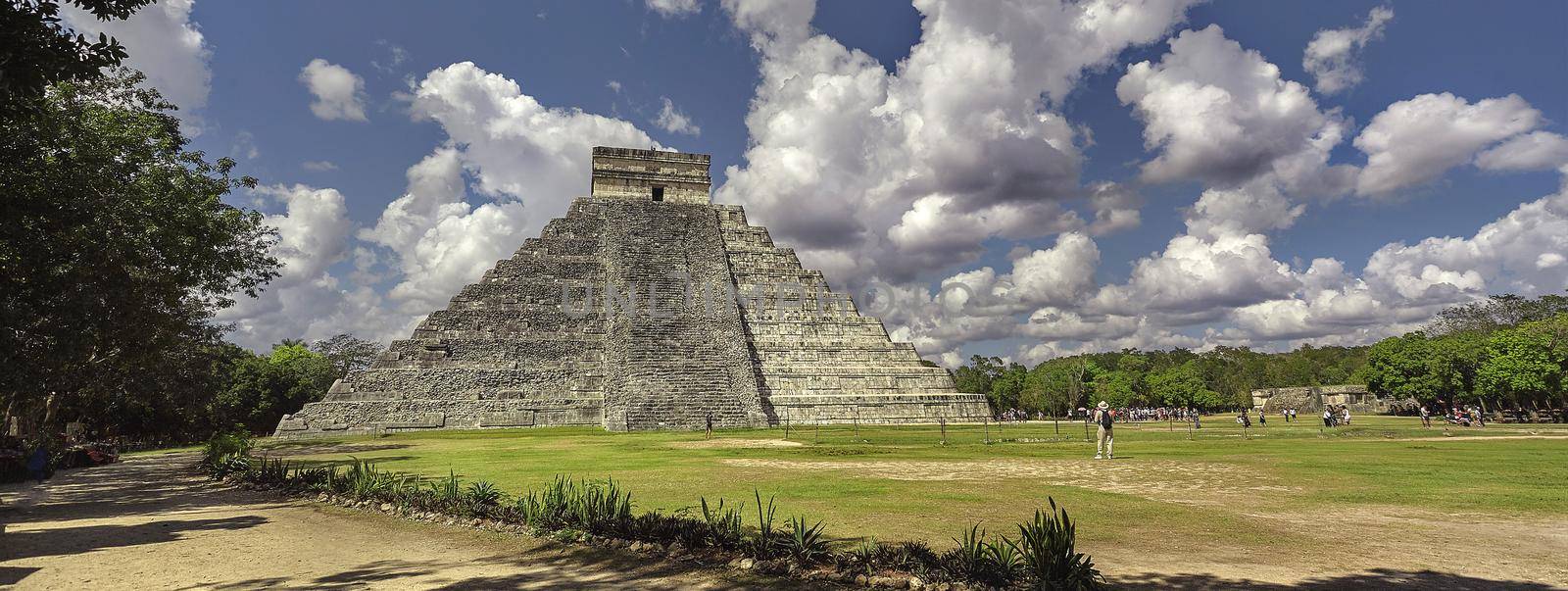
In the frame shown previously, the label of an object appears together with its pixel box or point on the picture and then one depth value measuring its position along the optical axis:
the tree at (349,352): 70.38
